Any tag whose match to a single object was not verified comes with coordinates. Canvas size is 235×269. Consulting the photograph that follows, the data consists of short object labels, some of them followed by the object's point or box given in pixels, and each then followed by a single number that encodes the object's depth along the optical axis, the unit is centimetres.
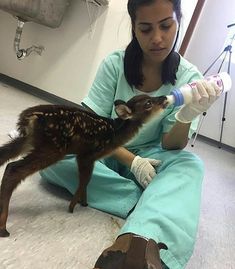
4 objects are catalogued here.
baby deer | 96
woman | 89
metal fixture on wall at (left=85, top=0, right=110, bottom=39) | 269
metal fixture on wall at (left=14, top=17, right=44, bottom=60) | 283
